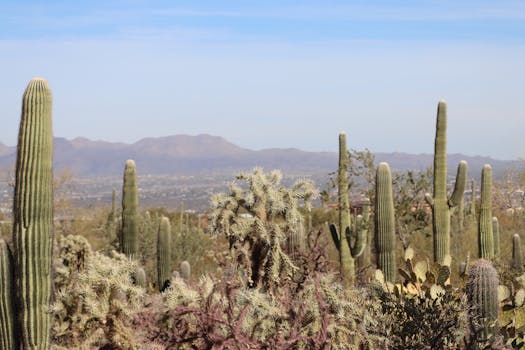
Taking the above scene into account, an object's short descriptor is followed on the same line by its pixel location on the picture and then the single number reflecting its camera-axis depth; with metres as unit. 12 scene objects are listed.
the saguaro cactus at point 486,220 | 16.66
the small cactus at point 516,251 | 17.31
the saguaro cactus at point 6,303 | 8.80
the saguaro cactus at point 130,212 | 14.30
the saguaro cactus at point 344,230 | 16.30
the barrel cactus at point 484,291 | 6.74
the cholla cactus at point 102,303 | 5.05
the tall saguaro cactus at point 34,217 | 8.77
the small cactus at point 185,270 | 16.05
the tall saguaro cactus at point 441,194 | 14.45
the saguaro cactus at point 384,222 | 12.40
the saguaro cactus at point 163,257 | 16.03
